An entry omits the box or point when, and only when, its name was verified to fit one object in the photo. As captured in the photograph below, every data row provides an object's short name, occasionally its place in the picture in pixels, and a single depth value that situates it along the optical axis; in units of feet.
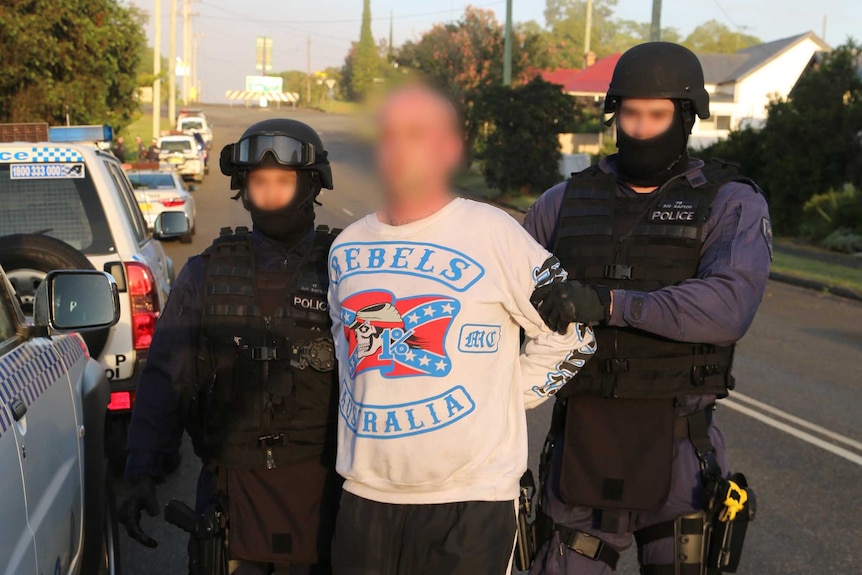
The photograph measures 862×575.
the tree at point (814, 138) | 66.85
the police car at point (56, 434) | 8.15
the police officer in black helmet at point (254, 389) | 9.81
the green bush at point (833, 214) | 63.26
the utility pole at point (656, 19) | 64.39
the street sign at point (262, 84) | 276.08
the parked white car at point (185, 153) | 107.96
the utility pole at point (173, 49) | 154.81
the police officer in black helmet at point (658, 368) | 9.86
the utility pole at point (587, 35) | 235.61
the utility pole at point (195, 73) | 347.77
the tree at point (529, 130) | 87.20
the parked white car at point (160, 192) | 62.13
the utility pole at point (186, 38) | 219.00
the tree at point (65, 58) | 55.88
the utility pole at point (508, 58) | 97.35
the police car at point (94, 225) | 18.25
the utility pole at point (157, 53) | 135.44
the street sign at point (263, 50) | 365.81
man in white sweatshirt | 7.87
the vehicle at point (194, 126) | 152.05
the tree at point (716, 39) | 345.10
